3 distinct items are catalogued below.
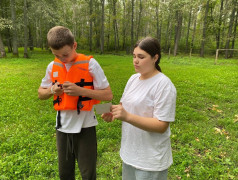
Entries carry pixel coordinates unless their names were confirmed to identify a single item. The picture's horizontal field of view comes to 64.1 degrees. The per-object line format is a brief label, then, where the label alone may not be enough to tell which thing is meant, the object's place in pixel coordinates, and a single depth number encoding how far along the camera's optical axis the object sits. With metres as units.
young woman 1.52
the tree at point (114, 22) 33.94
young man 2.11
